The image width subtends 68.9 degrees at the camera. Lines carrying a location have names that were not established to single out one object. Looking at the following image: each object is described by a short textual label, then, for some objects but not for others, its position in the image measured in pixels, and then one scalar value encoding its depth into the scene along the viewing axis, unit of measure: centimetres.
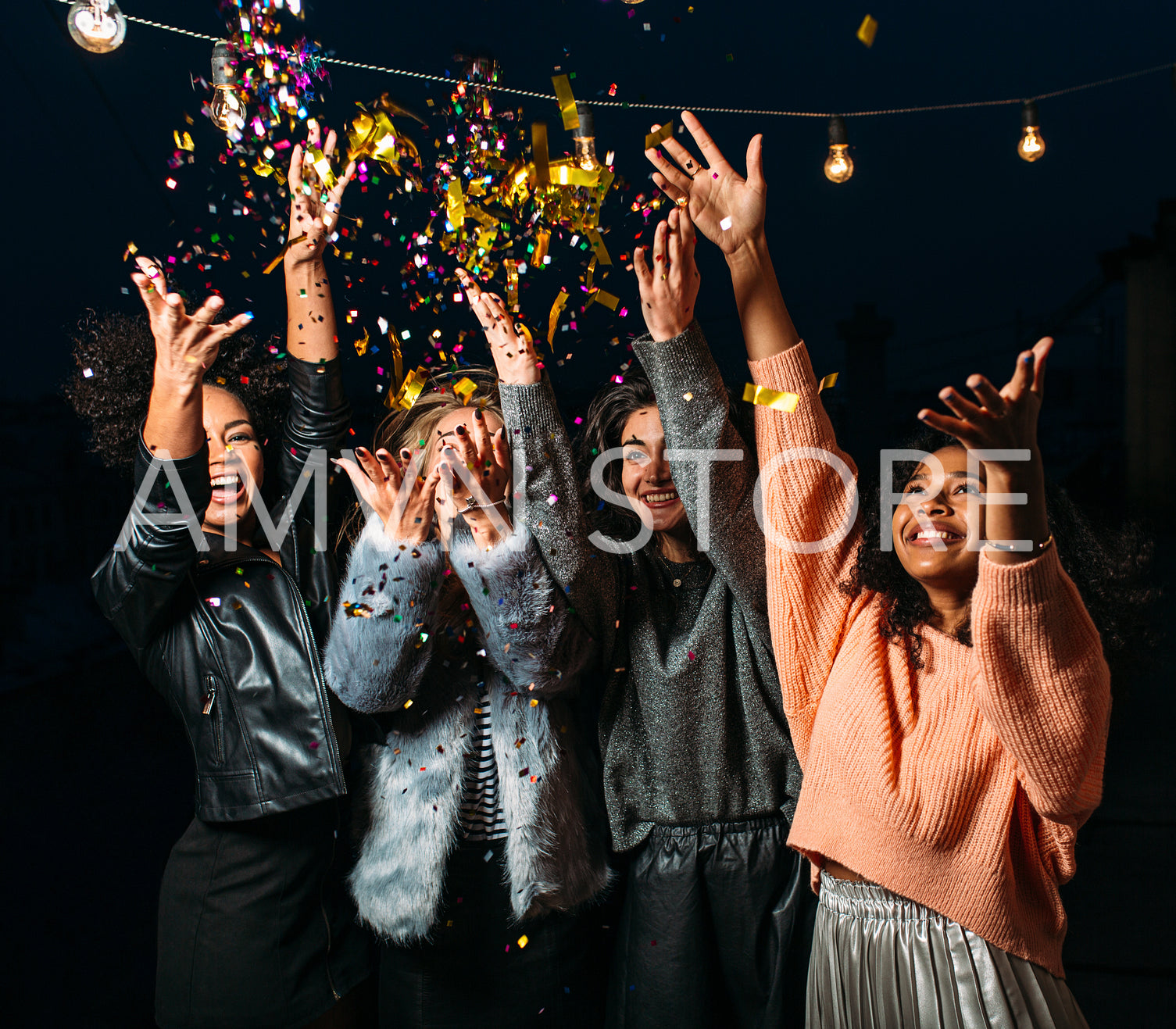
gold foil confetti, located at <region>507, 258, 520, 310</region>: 148
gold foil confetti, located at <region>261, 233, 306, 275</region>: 136
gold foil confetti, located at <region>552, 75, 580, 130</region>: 129
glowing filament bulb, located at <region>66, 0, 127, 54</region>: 149
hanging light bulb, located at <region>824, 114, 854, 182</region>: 209
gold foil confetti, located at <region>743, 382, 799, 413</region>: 115
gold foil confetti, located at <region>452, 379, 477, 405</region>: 148
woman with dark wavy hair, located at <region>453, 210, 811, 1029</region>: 126
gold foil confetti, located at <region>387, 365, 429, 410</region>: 147
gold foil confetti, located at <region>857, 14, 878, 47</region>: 120
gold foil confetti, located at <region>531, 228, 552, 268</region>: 146
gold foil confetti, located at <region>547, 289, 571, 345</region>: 141
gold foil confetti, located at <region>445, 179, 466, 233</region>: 146
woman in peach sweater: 99
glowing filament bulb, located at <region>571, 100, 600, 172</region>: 151
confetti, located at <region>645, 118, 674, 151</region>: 122
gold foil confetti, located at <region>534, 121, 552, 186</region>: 130
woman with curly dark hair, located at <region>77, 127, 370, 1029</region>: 134
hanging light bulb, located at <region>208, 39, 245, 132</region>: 142
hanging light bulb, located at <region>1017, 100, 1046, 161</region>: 227
